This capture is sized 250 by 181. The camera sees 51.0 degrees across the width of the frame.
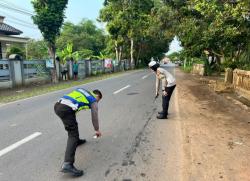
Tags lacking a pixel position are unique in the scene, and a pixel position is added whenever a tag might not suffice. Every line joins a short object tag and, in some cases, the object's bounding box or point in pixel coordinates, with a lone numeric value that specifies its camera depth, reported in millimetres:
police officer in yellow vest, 4032
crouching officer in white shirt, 7552
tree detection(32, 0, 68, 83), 20562
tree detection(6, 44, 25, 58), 28450
